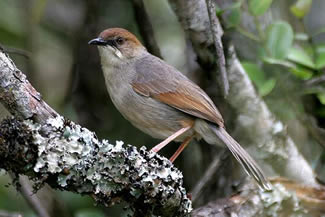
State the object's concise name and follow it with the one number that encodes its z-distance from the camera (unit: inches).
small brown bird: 356.2
